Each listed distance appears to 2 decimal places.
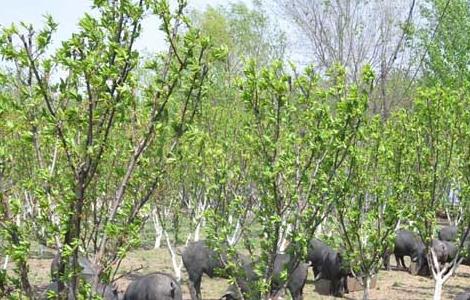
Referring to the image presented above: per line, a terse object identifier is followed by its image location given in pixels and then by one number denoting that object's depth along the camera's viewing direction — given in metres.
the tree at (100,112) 4.57
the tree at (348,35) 30.50
